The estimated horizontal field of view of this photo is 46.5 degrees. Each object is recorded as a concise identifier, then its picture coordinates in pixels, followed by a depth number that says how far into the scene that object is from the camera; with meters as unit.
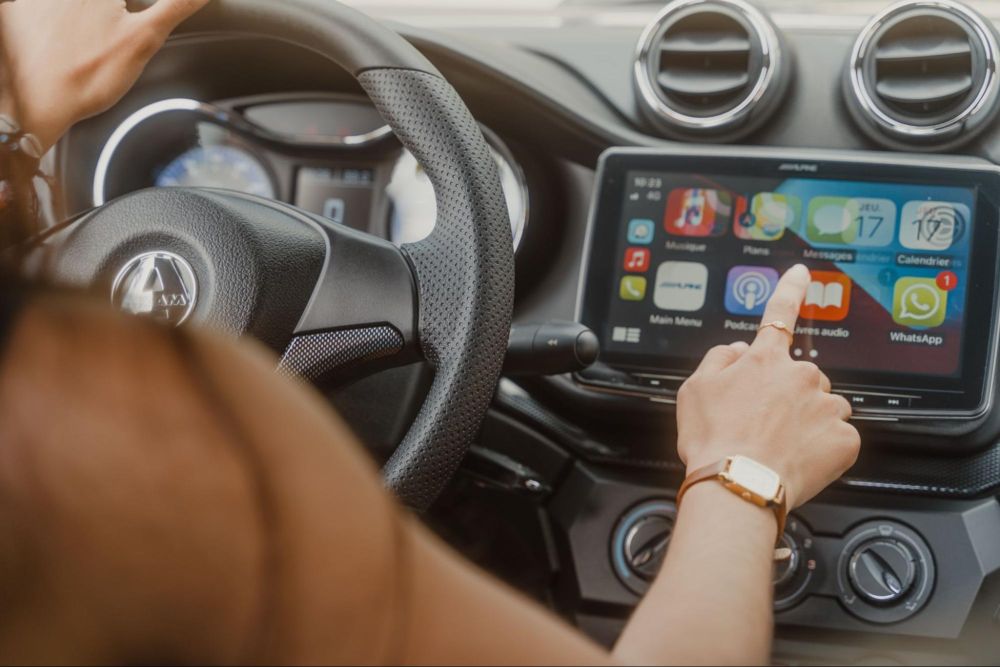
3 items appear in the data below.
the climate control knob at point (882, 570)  1.19
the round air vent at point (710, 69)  1.23
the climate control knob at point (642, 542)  1.26
